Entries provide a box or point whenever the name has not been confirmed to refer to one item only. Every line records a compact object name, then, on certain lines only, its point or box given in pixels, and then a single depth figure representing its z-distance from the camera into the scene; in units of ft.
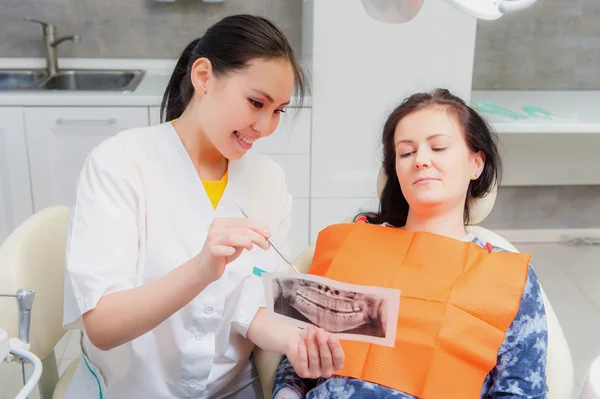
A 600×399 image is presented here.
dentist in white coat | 4.00
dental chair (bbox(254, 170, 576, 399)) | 4.56
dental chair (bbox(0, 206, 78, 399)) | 4.30
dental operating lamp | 3.31
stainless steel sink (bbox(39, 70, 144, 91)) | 10.71
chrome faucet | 10.22
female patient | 4.43
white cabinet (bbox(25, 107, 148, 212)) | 9.14
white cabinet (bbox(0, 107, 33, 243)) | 9.08
